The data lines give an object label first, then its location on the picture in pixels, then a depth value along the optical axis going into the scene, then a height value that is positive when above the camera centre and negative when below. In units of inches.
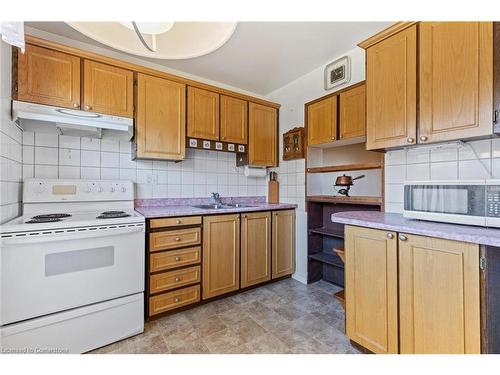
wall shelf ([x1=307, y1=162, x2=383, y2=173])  77.7 +8.5
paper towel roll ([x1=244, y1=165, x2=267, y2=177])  111.4 +8.9
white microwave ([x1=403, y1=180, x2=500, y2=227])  41.9 -2.3
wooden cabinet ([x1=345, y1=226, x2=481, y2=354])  39.8 -21.0
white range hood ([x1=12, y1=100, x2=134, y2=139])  59.3 +19.8
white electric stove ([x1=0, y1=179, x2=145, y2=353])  50.1 -21.5
